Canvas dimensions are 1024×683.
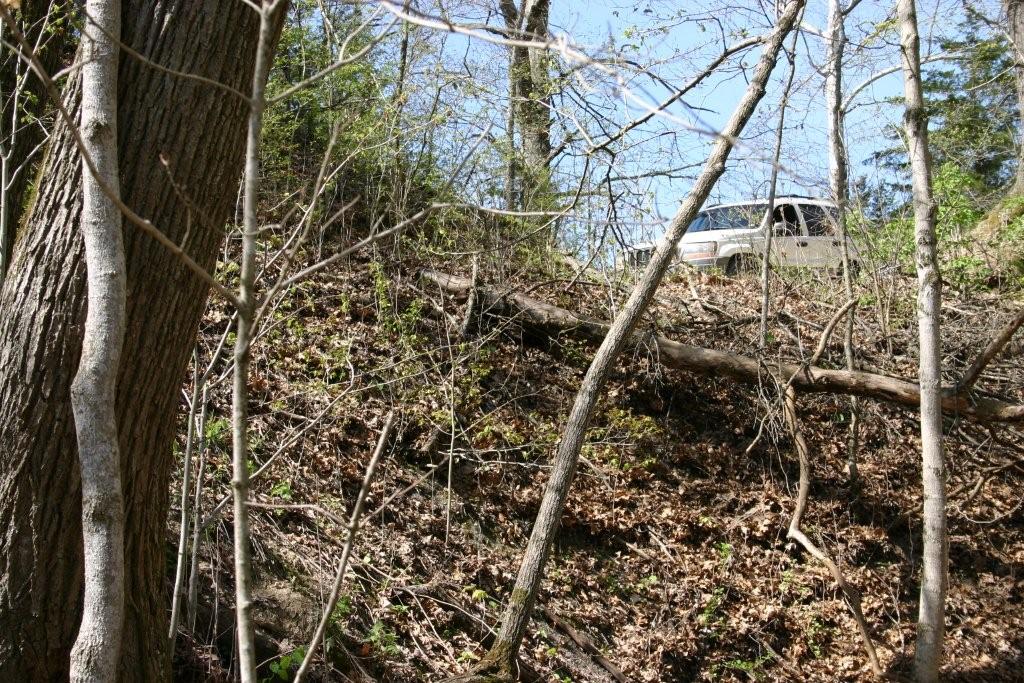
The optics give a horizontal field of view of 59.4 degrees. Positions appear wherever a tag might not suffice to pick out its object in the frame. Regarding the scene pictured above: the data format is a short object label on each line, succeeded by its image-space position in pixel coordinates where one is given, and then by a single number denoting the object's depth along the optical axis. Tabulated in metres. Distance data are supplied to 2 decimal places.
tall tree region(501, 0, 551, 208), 8.72
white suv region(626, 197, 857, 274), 10.84
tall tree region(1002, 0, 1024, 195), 14.33
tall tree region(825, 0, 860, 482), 9.73
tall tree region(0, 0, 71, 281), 4.43
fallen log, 9.04
